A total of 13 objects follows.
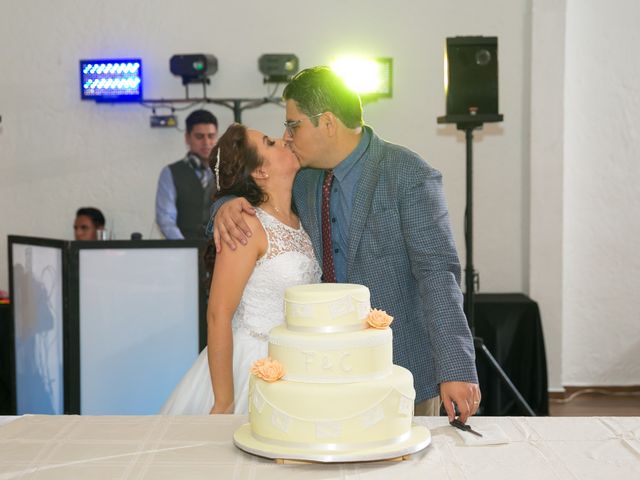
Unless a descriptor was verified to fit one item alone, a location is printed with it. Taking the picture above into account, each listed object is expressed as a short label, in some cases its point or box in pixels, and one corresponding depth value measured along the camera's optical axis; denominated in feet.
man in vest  18.85
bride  8.20
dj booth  12.93
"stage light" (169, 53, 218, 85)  18.84
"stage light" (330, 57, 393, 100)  18.90
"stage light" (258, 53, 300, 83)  19.06
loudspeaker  14.75
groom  7.66
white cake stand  5.45
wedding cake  5.51
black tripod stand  14.29
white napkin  5.95
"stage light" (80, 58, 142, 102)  19.57
